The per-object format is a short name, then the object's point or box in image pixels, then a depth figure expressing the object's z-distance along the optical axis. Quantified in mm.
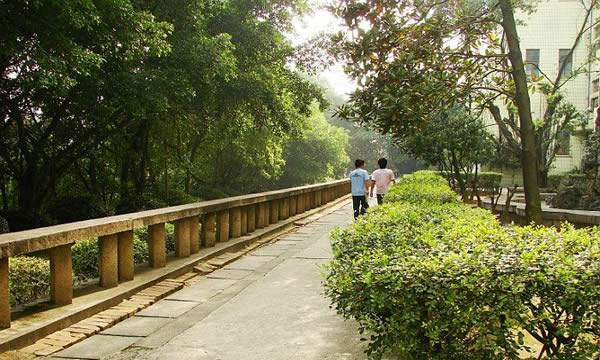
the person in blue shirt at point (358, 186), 13866
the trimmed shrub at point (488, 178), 30269
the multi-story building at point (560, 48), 33250
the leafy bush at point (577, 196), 15211
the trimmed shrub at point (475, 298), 3365
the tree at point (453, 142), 17281
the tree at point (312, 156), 35094
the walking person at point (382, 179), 14633
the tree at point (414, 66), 7668
